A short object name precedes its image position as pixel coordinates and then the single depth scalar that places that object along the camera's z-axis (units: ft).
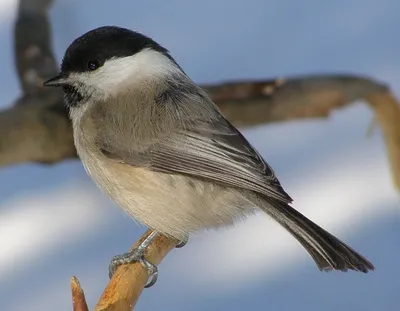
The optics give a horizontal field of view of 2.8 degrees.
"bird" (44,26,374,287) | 7.98
